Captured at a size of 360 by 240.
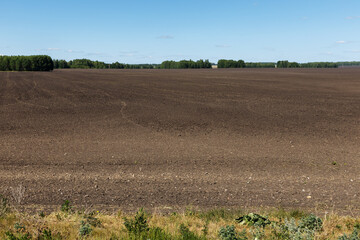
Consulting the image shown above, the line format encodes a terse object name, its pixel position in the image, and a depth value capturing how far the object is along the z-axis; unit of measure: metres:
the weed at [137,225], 5.43
